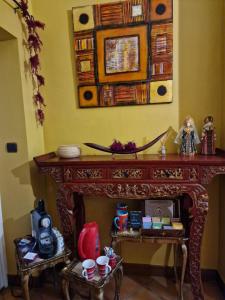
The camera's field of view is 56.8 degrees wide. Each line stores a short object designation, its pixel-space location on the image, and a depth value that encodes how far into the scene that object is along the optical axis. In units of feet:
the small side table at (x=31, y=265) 4.42
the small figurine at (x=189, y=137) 5.21
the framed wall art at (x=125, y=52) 5.38
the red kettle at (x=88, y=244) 4.78
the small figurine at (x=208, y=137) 5.14
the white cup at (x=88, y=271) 4.20
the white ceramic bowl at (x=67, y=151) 5.47
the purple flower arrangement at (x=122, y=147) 5.14
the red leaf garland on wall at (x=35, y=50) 5.42
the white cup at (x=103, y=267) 4.25
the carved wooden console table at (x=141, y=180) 4.65
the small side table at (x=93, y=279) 4.03
